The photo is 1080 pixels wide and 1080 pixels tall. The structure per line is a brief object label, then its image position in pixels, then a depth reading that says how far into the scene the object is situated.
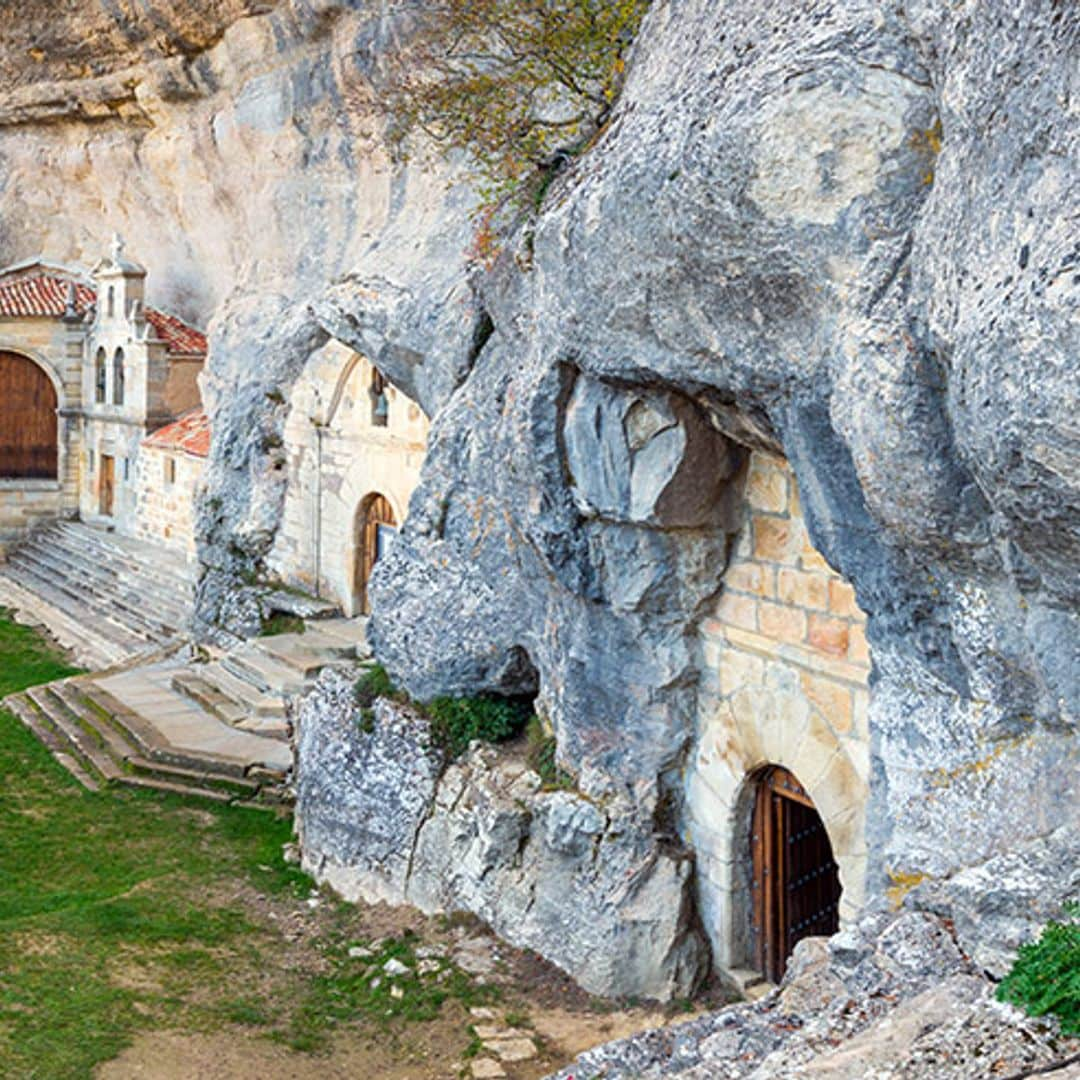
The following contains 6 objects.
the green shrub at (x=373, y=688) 12.55
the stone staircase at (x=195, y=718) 15.23
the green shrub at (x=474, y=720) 11.84
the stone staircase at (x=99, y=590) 23.16
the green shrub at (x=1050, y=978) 4.75
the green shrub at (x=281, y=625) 19.44
